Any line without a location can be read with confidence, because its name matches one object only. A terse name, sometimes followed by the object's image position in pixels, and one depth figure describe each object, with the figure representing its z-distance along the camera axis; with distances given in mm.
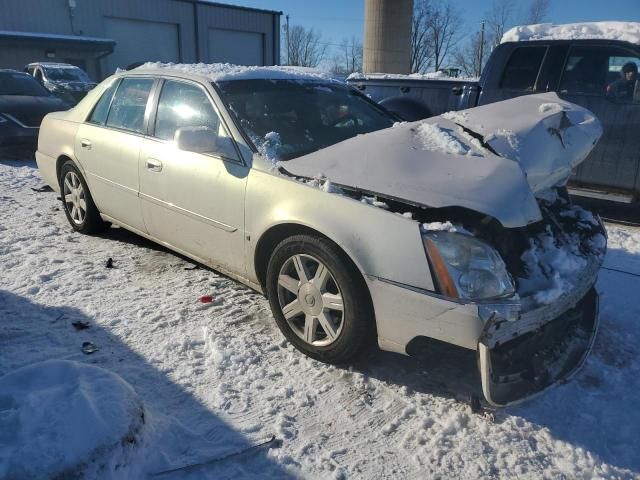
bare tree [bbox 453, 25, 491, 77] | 40188
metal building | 28094
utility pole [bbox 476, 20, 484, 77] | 39212
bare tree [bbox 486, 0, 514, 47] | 43062
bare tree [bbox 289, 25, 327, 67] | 64500
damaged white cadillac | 2482
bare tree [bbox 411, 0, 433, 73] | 53500
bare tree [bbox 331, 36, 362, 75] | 60056
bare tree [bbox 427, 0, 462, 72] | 54784
